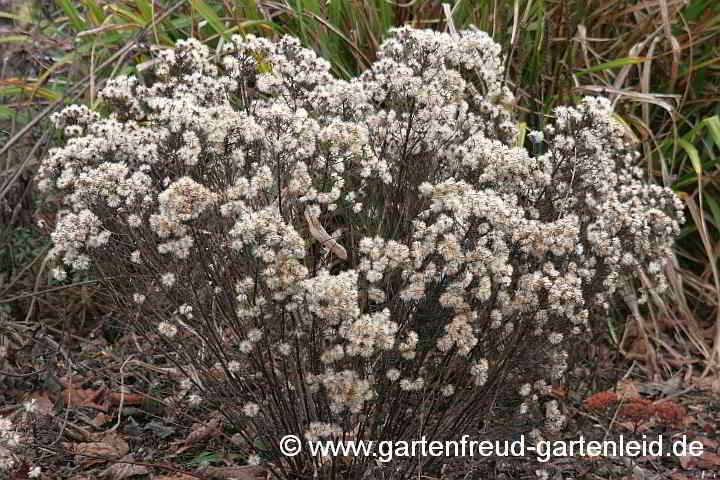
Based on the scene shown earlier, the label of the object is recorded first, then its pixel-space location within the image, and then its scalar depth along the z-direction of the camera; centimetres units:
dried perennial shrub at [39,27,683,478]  226
